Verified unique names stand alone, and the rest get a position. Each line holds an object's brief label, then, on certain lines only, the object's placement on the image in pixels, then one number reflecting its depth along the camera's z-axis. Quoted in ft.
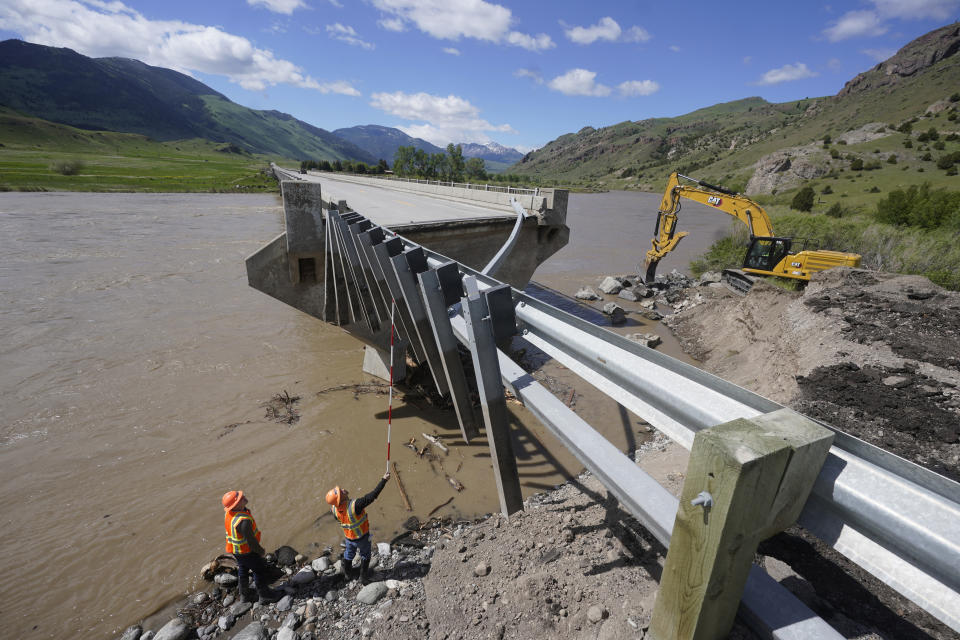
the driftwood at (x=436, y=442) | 24.39
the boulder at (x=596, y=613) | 9.32
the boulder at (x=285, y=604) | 14.43
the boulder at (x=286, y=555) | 16.80
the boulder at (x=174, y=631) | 13.73
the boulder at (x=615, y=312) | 47.42
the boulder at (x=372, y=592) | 14.05
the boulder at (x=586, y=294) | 56.75
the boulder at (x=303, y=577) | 15.55
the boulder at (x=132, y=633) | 14.13
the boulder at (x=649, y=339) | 39.82
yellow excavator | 44.75
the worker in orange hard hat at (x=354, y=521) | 14.62
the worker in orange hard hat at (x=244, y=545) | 14.12
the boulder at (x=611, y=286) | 59.72
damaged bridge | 3.41
